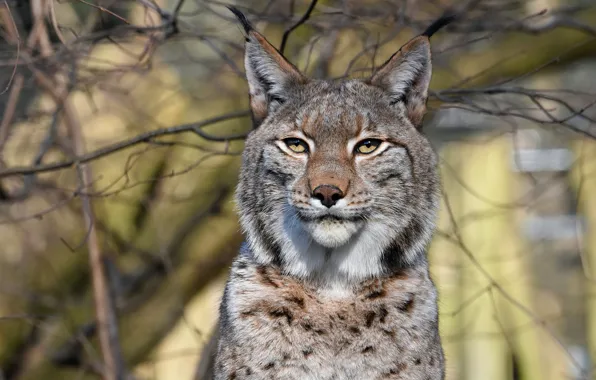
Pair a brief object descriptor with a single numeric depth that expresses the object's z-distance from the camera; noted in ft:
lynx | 26.30
